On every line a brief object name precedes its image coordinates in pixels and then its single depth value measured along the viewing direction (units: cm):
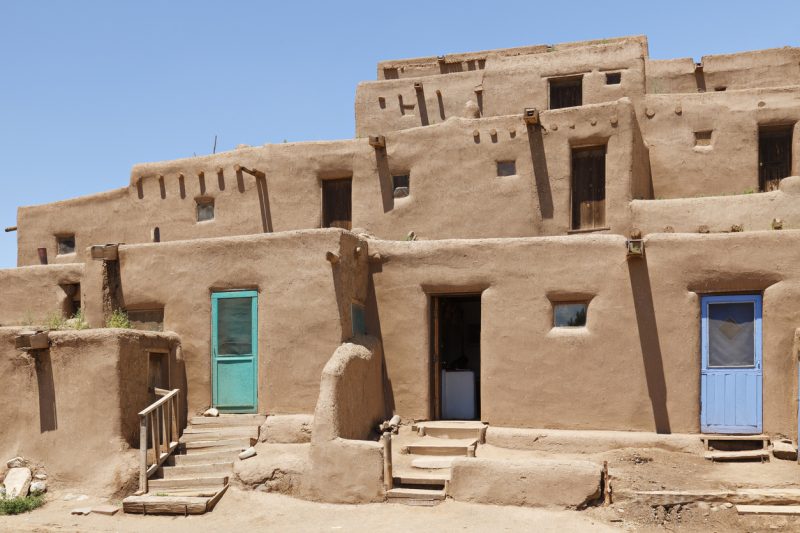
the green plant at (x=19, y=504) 1228
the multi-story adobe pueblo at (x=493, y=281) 1300
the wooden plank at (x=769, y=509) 1031
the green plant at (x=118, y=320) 1482
